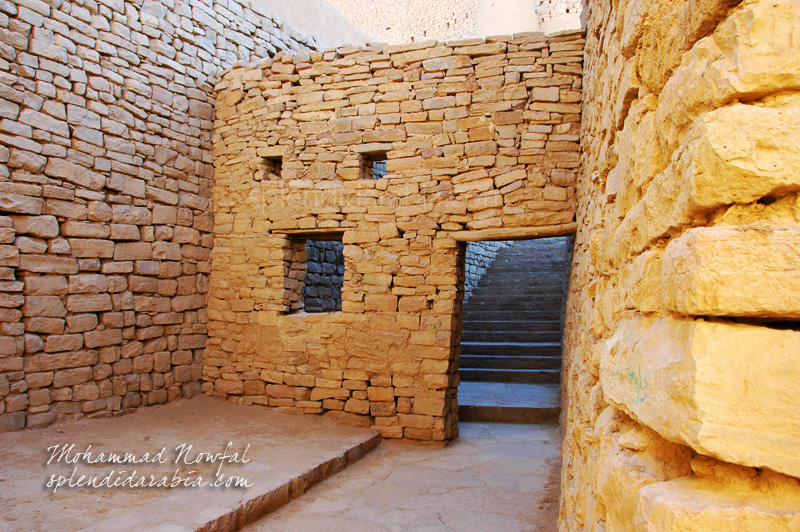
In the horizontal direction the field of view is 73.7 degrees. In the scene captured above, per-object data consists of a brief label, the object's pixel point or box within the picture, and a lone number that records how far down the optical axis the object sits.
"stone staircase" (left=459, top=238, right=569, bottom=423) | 6.52
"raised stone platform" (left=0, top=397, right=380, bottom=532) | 3.21
